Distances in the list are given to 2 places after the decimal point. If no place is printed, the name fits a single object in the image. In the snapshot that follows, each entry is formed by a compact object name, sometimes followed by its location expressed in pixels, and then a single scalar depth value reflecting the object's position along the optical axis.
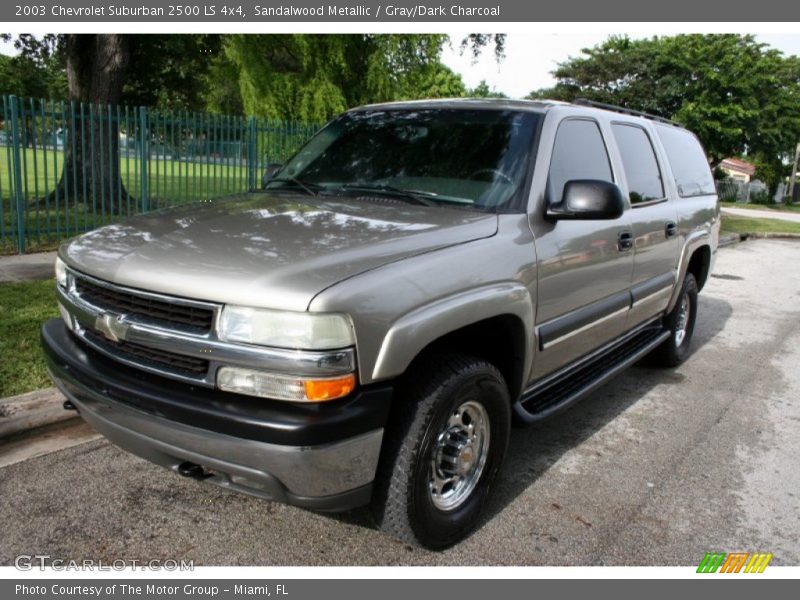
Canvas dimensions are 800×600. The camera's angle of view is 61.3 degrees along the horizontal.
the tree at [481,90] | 63.03
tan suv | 2.26
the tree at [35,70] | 16.09
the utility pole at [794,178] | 50.11
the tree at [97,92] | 10.20
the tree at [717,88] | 35.59
